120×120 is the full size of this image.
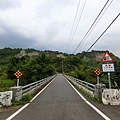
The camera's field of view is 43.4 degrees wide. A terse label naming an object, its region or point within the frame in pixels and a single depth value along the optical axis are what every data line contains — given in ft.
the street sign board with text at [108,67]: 28.20
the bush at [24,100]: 26.20
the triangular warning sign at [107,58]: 28.43
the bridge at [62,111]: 17.94
